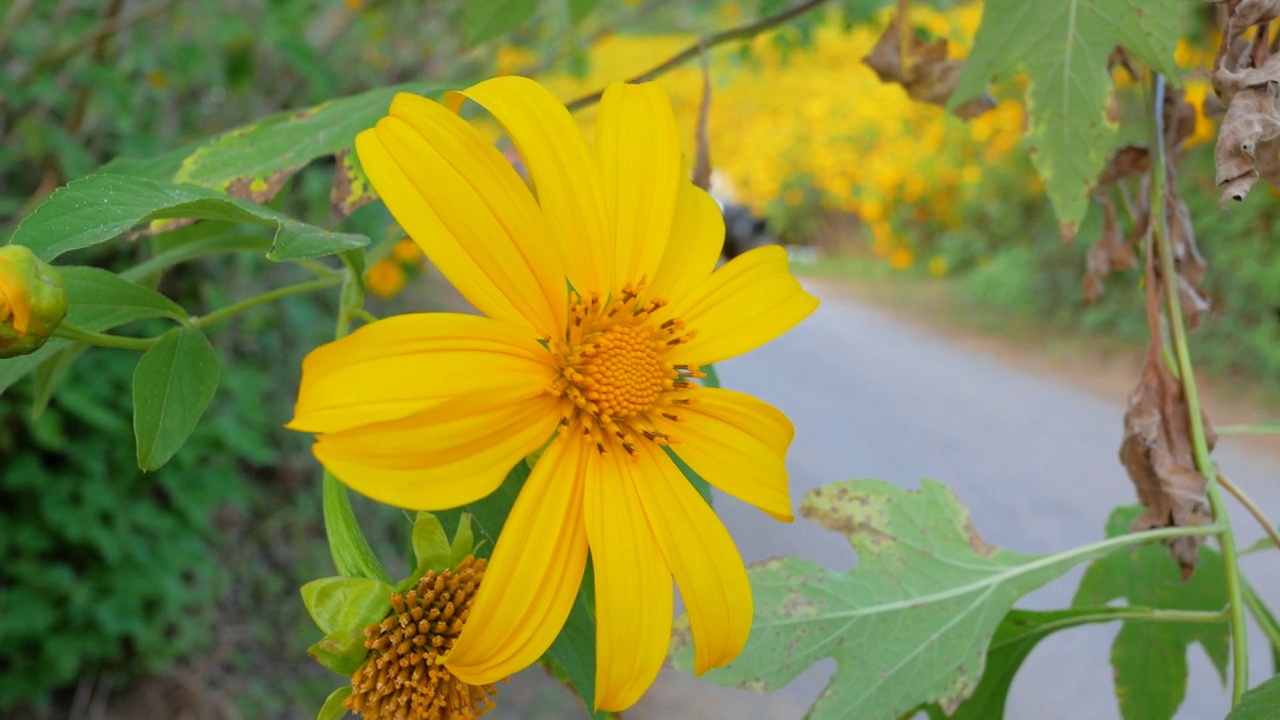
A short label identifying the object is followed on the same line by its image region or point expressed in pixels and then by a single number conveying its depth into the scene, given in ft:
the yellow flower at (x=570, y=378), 0.95
